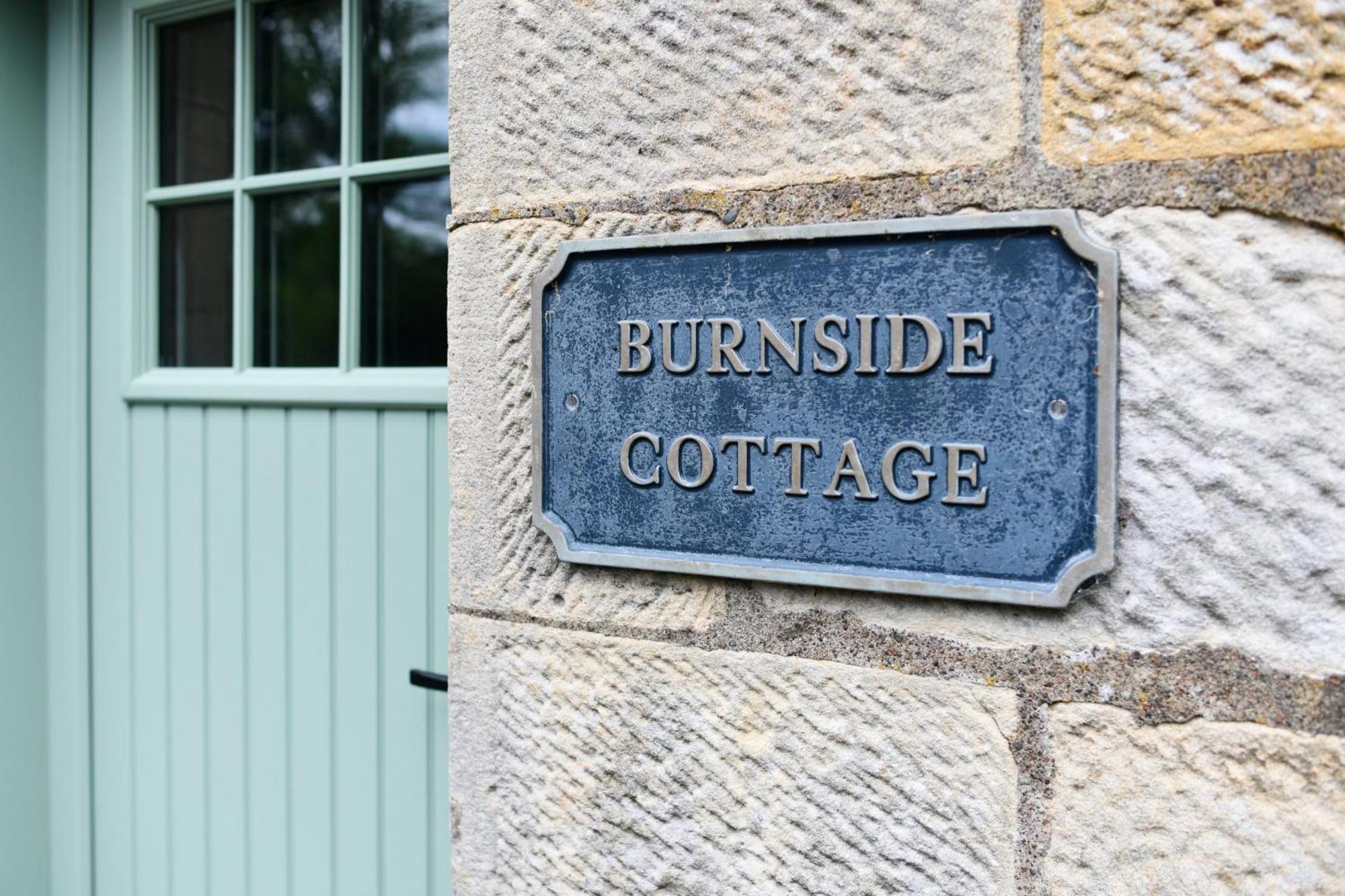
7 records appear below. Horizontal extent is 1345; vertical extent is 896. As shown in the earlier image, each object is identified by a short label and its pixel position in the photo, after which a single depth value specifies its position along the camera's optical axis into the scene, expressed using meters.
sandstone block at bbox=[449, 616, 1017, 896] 0.98
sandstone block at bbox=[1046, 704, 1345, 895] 0.84
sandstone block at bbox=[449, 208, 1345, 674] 0.83
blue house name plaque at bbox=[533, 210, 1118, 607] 0.91
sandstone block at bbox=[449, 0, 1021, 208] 0.95
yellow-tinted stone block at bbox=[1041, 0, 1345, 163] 0.82
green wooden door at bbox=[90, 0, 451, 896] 1.67
